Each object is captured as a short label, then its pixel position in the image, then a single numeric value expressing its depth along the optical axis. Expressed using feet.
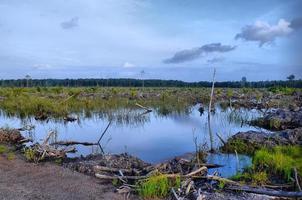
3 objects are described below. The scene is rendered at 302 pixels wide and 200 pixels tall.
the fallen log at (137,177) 18.26
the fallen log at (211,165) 23.00
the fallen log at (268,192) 16.37
